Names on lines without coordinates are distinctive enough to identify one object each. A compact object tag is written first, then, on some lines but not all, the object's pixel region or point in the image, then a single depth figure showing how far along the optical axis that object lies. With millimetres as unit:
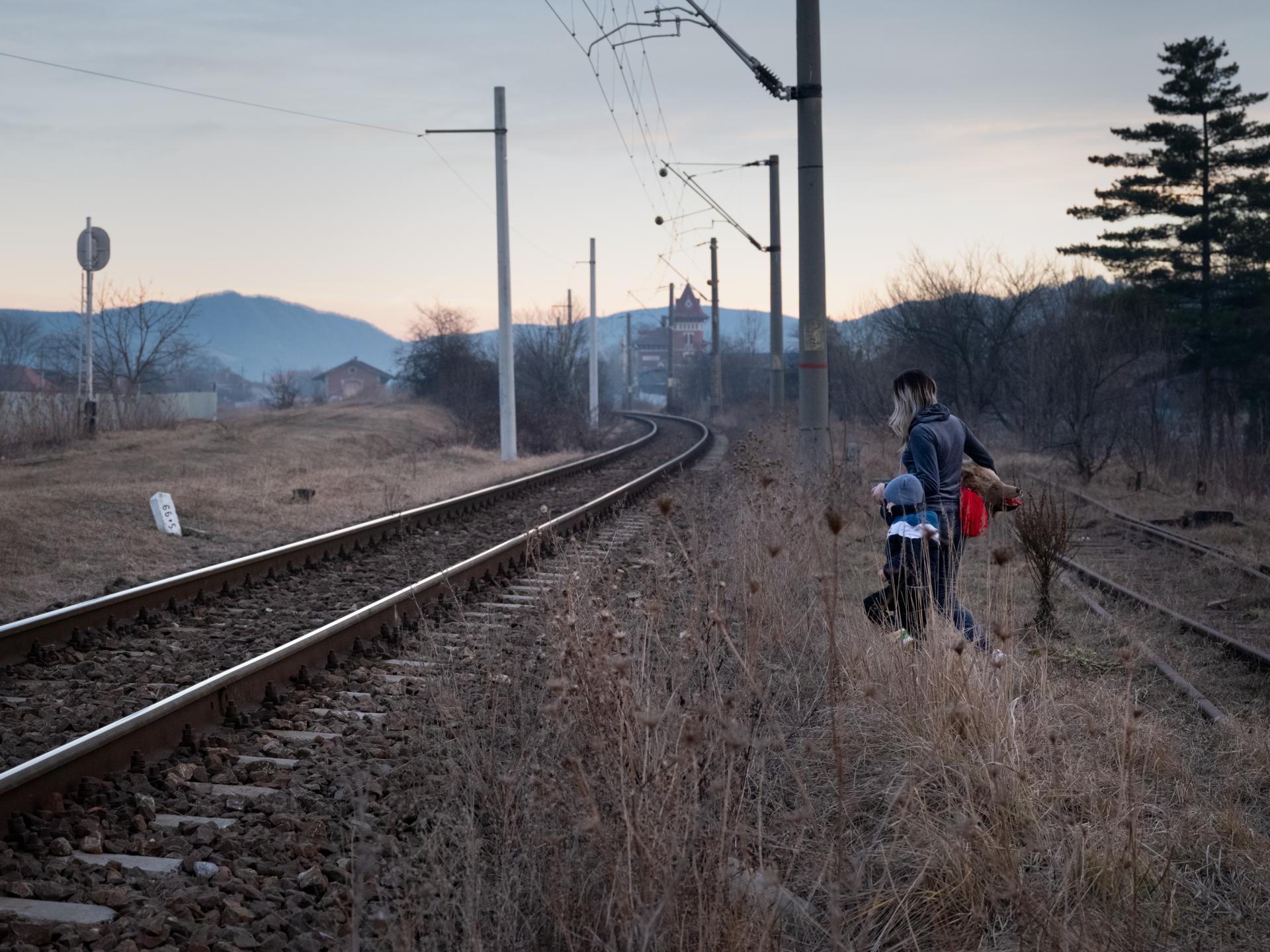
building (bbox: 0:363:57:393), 101356
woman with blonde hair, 6285
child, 5961
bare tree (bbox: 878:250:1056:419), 33781
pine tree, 35781
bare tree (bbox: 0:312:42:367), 145875
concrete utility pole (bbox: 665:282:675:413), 64562
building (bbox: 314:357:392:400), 170250
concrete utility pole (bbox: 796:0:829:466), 14102
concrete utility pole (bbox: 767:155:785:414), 29062
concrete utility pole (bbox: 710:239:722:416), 46844
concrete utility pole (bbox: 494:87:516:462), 25125
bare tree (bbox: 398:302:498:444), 37594
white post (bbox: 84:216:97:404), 28484
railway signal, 28500
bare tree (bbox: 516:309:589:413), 46406
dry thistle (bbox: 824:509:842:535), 3134
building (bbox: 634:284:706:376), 187388
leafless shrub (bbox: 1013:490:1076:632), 8695
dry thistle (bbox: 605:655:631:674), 3246
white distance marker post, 13172
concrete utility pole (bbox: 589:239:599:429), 45281
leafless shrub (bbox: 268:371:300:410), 51438
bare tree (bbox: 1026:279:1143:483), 23922
